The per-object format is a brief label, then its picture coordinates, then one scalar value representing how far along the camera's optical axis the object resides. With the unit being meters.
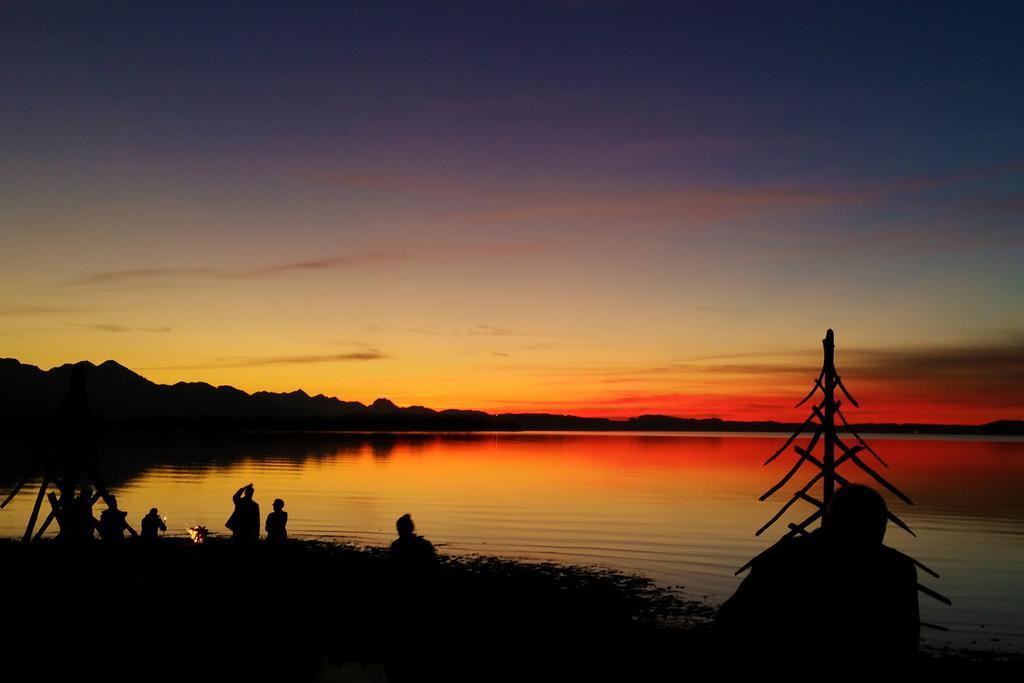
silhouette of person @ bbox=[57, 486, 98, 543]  19.61
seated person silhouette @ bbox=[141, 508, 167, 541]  26.06
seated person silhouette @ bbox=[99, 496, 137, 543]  25.59
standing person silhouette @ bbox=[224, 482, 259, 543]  23.89
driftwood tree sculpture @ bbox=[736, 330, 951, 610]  25.25
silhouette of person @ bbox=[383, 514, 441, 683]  11.10
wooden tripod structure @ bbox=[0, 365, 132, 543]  22.78
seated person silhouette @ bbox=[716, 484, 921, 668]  4.68
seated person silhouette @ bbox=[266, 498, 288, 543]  25.02
